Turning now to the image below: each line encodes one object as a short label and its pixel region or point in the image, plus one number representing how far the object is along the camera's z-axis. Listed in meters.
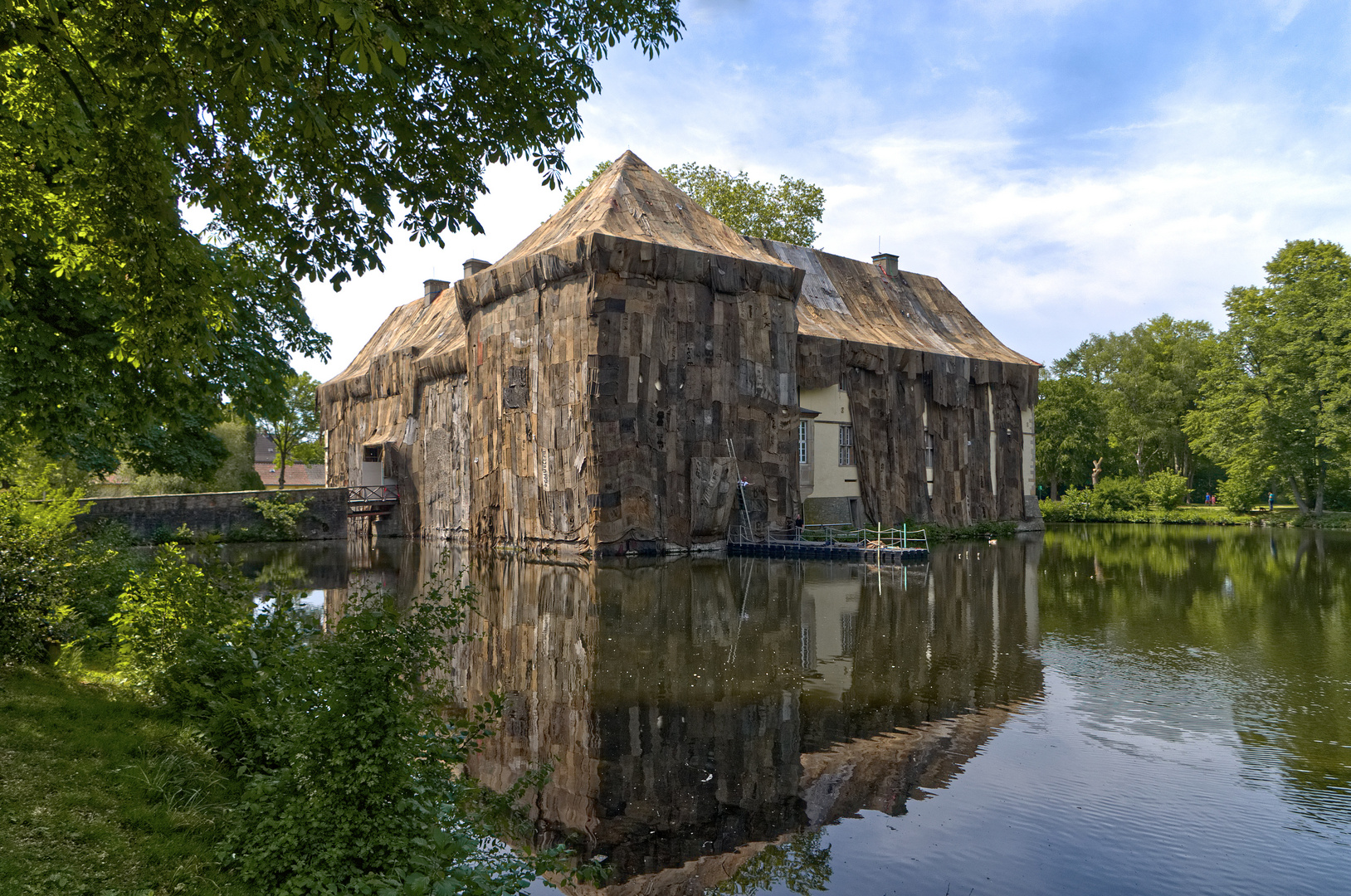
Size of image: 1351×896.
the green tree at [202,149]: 6.18
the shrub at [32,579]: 7.71
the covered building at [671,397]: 28.44
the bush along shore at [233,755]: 4.77
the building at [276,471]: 80.78
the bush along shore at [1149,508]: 51.67
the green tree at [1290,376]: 44.19
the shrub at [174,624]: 6.87
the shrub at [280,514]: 35.38
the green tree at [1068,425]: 60.00
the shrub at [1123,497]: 55.62
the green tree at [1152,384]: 61.69
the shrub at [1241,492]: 50.34
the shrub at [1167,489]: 54.06
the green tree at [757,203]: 48.00
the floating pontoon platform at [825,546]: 27.00
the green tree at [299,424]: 63.56
